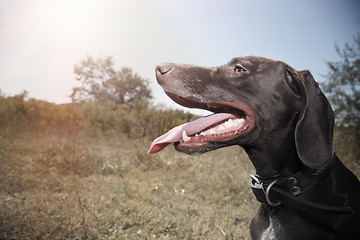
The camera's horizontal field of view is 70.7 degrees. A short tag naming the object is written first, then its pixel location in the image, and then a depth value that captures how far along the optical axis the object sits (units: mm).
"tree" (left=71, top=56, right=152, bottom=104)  23219
